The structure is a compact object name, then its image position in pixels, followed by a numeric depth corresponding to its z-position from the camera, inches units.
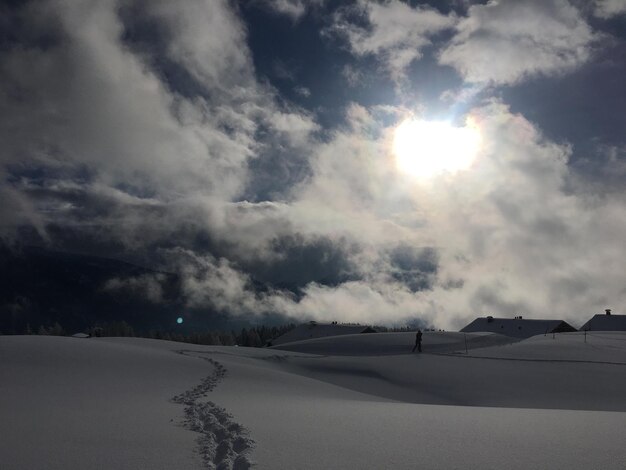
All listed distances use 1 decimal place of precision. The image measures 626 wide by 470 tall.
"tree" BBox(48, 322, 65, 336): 5794.8
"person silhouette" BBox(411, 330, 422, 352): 1560.5
